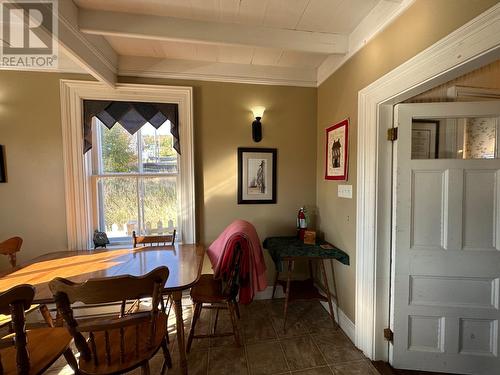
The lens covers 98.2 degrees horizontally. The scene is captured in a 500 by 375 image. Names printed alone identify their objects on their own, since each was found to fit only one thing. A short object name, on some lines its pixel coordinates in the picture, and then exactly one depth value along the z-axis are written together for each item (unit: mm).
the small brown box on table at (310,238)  2252
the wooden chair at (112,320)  1017
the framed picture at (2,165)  2086
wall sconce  2359
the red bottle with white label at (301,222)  2401
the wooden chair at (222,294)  1700
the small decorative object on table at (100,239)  2273
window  2365
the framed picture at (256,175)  2443
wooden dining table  1414
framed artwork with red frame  1999
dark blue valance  2203
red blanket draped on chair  1686
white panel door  1464
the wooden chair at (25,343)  898
